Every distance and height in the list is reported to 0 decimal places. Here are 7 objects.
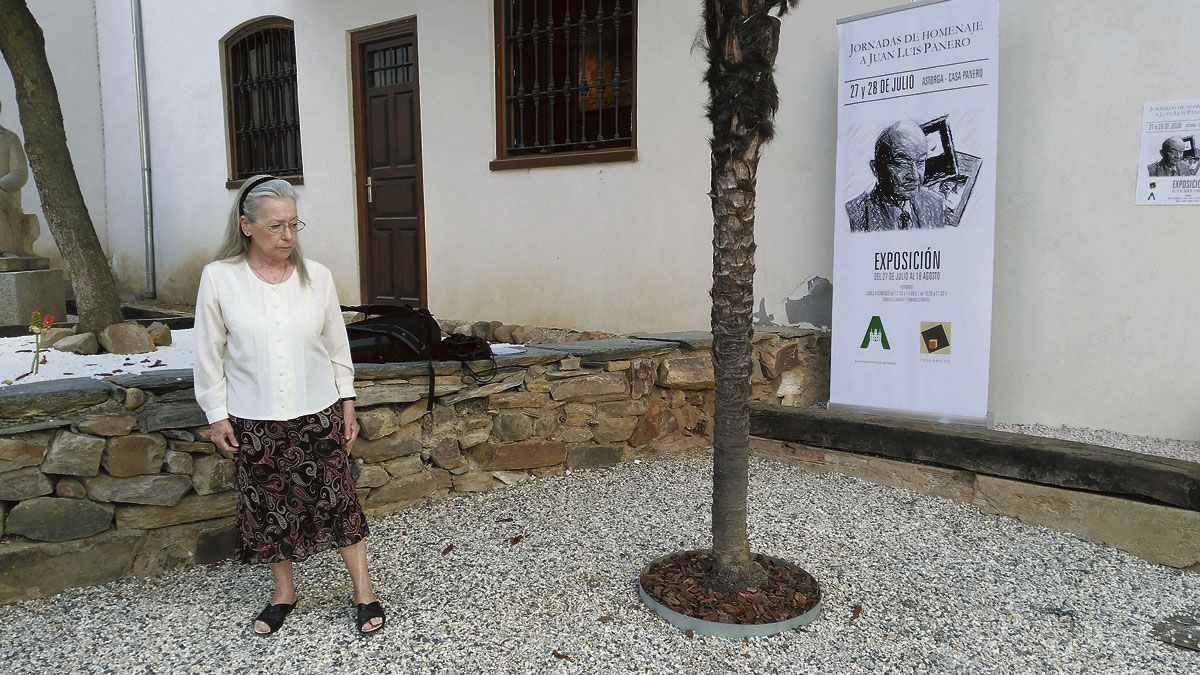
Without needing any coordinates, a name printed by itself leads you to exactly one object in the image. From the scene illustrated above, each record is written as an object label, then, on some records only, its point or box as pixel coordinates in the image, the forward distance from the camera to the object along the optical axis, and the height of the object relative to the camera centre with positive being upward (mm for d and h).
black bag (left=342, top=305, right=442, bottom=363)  3482 -358
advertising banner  3908 +207
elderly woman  2350 -394
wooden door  7156 +793
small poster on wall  3652 +414
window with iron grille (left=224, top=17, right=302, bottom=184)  8375 +1633
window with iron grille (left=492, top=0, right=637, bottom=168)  5656 +1234
